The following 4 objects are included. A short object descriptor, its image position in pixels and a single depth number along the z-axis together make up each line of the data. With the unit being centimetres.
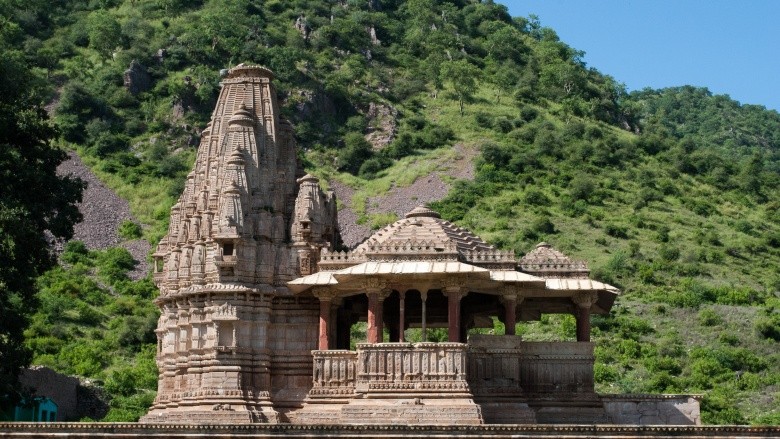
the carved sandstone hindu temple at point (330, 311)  2883
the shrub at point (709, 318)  7225
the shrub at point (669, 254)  8206
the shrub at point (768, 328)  7031
